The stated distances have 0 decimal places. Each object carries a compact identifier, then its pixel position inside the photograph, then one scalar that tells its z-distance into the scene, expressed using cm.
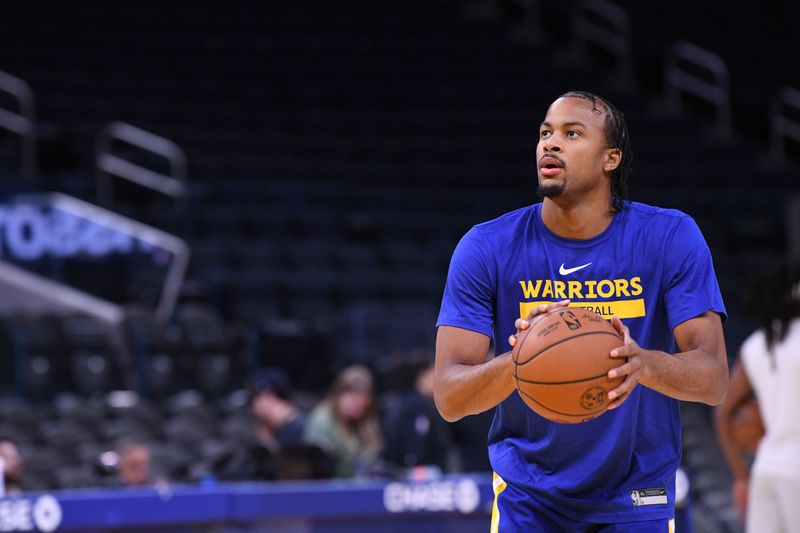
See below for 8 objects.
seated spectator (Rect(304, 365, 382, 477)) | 1998
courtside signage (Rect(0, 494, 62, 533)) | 1320
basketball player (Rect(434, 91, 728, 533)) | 696
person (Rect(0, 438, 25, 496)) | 1623
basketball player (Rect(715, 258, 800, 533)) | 1118
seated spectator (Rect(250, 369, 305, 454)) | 1973
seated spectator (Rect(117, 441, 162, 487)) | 1697
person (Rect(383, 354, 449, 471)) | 1803
